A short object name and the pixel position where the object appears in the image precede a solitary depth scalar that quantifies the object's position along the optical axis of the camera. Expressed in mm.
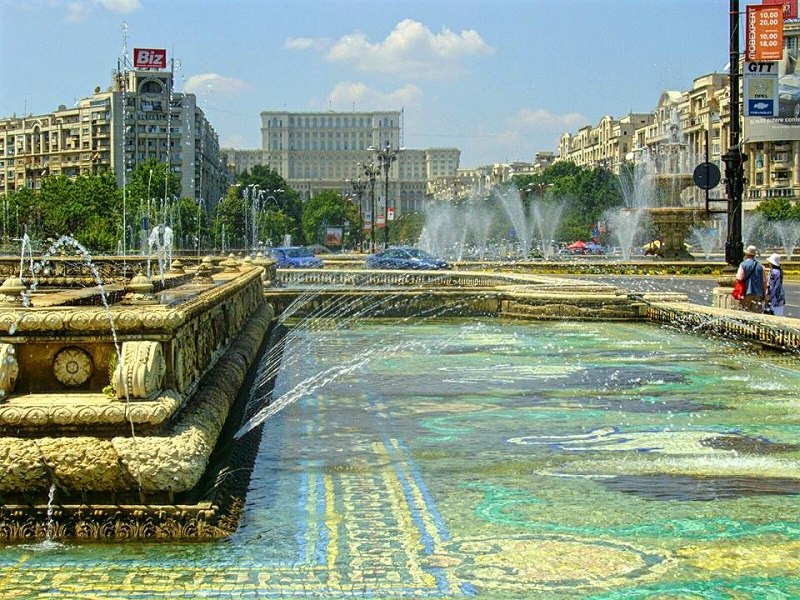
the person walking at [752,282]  19031
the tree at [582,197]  106000
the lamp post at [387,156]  64125
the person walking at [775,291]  18984
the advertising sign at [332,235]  118444
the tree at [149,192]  75375
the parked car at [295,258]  50844
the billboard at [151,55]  123938
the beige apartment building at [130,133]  122500
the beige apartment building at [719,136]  109625
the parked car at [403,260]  45688
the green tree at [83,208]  69250
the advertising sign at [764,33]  26172
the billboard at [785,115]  106688
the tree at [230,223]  98062
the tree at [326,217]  146750
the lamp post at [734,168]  21234
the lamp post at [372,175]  71450
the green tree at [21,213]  79062
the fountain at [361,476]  6441
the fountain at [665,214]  49562
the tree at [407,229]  123000
